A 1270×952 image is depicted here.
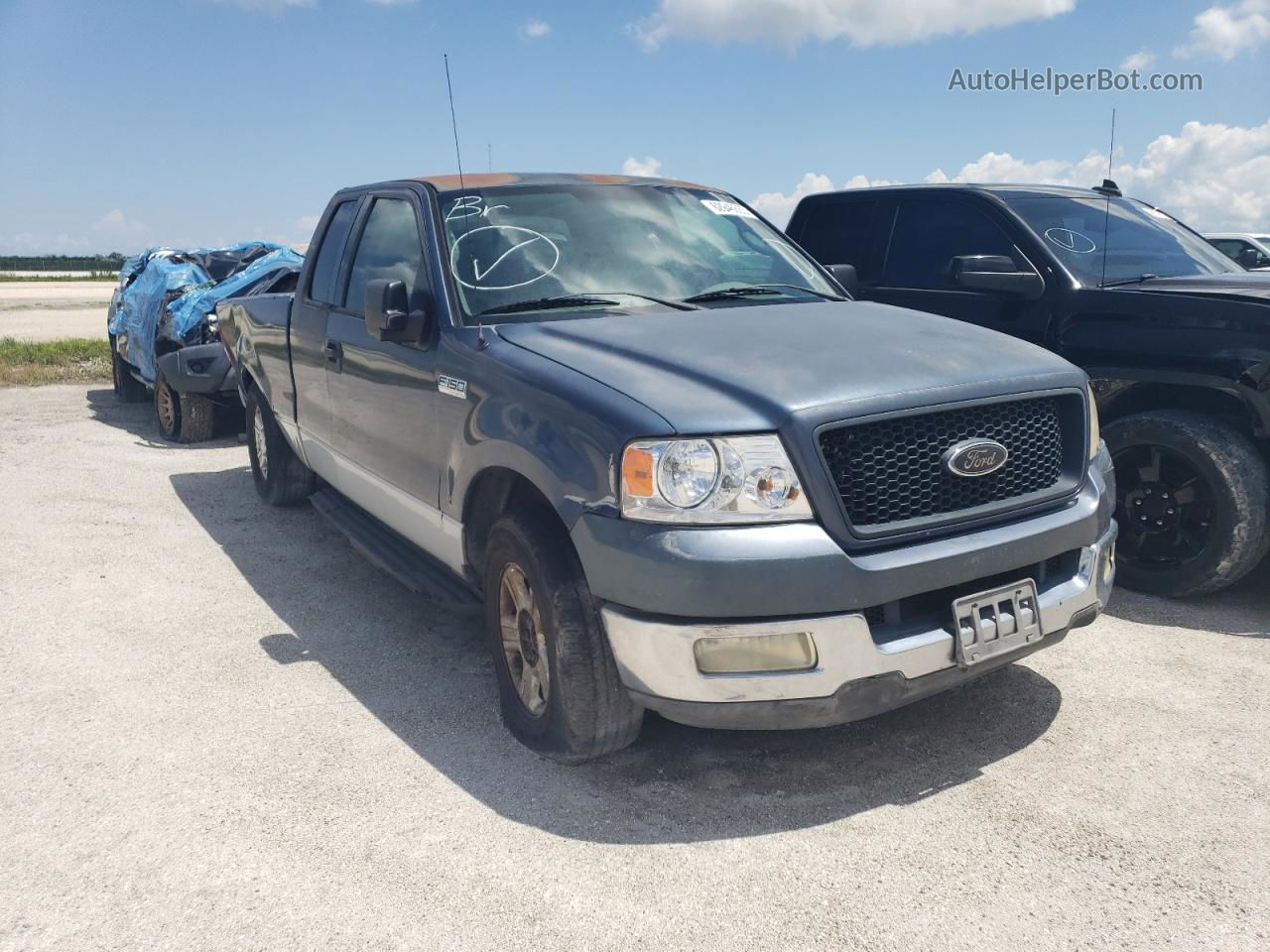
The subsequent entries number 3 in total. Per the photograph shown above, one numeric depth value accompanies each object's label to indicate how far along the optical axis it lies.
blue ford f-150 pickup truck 2.86
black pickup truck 4.60
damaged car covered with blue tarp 8.64
